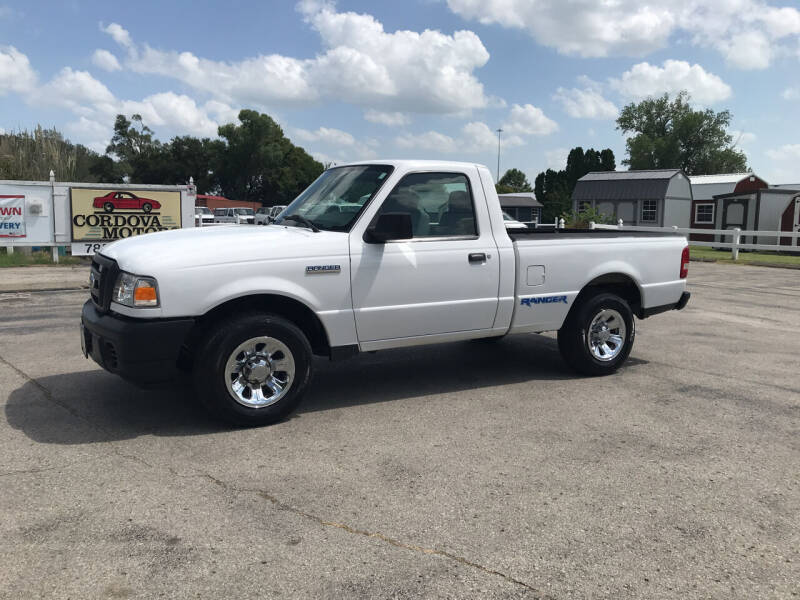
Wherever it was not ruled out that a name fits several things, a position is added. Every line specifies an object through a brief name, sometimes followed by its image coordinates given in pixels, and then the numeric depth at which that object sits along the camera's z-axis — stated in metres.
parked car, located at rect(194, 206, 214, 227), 21.18
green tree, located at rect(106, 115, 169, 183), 77.00
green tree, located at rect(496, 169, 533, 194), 120.00
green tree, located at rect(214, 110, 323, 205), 77.00
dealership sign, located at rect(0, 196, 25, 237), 17.09
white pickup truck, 4.74
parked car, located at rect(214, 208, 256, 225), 45.06
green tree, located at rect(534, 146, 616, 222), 59.84
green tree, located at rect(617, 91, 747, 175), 78.69
